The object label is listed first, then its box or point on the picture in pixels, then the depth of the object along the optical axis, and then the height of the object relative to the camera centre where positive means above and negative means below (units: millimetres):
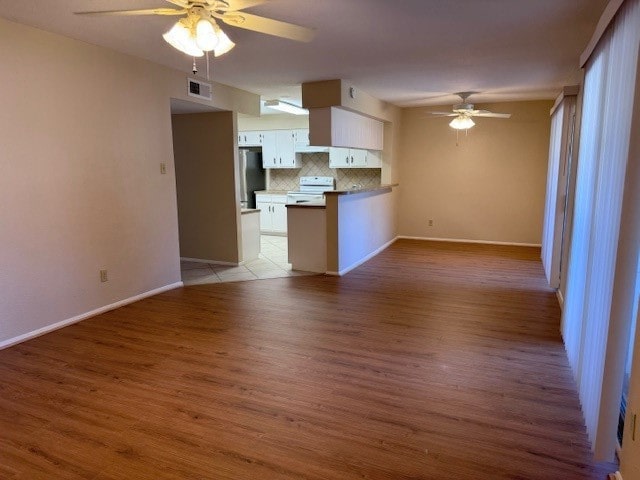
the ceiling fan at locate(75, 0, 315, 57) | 2250 +821
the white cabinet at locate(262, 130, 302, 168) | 8484 +503
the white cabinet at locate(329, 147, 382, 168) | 7637 +297
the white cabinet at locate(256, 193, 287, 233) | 8625 -726
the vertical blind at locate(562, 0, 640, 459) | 2020 -167
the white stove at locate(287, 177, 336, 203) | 8375 -251
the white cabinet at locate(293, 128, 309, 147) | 8359 +730
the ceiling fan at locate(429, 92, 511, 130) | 6242 +873
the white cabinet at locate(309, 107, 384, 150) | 5316 +613
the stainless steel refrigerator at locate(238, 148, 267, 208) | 8320 +12
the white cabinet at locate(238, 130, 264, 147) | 8734 +754
